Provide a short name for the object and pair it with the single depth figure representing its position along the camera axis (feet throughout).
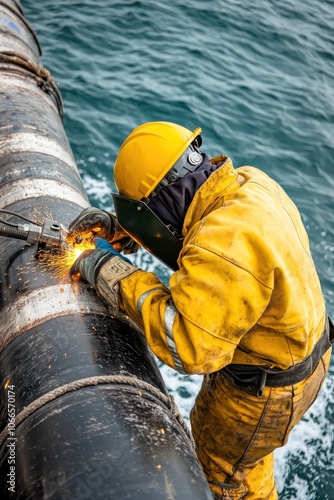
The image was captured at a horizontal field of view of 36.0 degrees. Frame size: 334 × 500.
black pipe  5.66
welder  6.74
